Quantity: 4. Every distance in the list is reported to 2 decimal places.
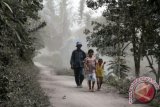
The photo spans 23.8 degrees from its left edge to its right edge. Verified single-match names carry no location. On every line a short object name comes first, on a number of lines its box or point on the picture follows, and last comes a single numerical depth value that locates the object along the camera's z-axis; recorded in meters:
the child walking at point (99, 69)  16.15
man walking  16.78
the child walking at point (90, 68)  15.73
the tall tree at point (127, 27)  20.88
